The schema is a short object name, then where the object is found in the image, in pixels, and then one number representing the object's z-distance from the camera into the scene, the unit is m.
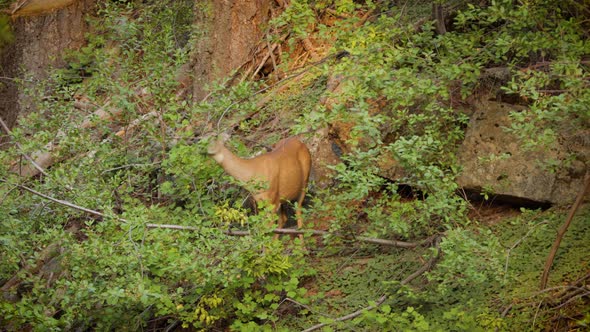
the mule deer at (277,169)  17.73
